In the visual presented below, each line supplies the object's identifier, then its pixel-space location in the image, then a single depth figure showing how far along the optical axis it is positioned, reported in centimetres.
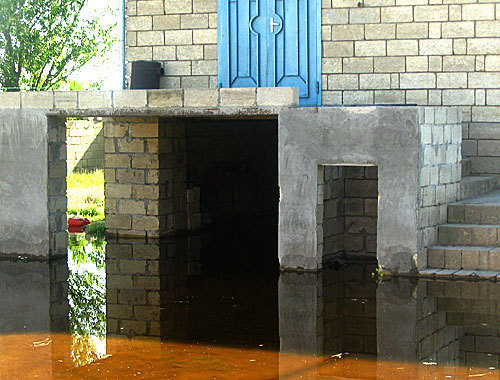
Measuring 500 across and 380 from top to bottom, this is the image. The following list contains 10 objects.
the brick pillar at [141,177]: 1359
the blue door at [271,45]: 1283
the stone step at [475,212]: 1068
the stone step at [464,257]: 1017
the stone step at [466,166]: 1212
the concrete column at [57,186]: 1187
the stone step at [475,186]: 1145
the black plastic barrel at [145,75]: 1349
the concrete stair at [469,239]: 1021
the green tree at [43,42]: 2038
